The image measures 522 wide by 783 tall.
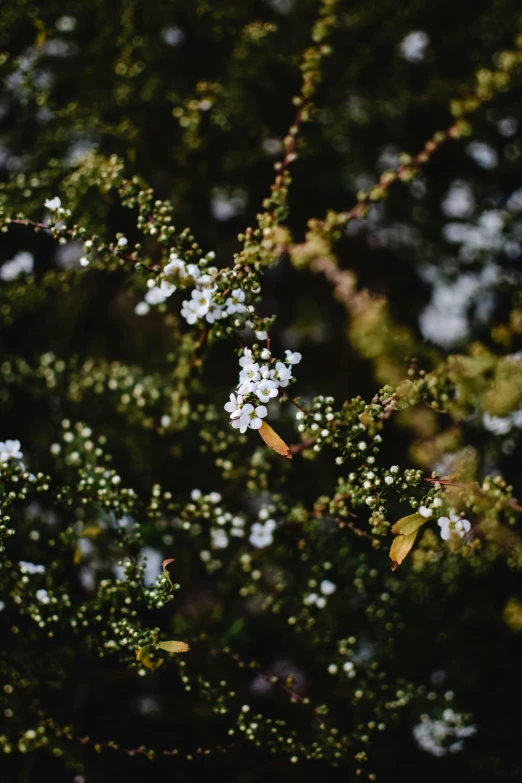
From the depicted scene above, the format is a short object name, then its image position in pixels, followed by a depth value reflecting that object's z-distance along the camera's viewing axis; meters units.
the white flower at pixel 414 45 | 0.57
